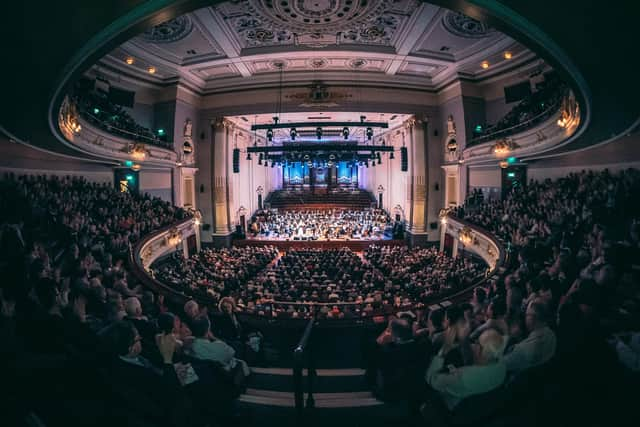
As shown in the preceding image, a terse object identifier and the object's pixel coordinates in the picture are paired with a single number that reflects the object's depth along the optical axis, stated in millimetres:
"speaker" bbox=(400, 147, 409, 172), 15858
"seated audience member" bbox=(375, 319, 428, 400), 2389
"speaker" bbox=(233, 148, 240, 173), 15620
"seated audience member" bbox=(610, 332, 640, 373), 1989
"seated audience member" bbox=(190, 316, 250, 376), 2564
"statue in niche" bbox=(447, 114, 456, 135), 15375
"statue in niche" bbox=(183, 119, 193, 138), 15602
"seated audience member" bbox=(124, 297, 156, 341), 3129
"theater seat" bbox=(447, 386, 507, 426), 1829
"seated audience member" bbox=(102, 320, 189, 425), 1864
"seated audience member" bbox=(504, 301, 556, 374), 2090
